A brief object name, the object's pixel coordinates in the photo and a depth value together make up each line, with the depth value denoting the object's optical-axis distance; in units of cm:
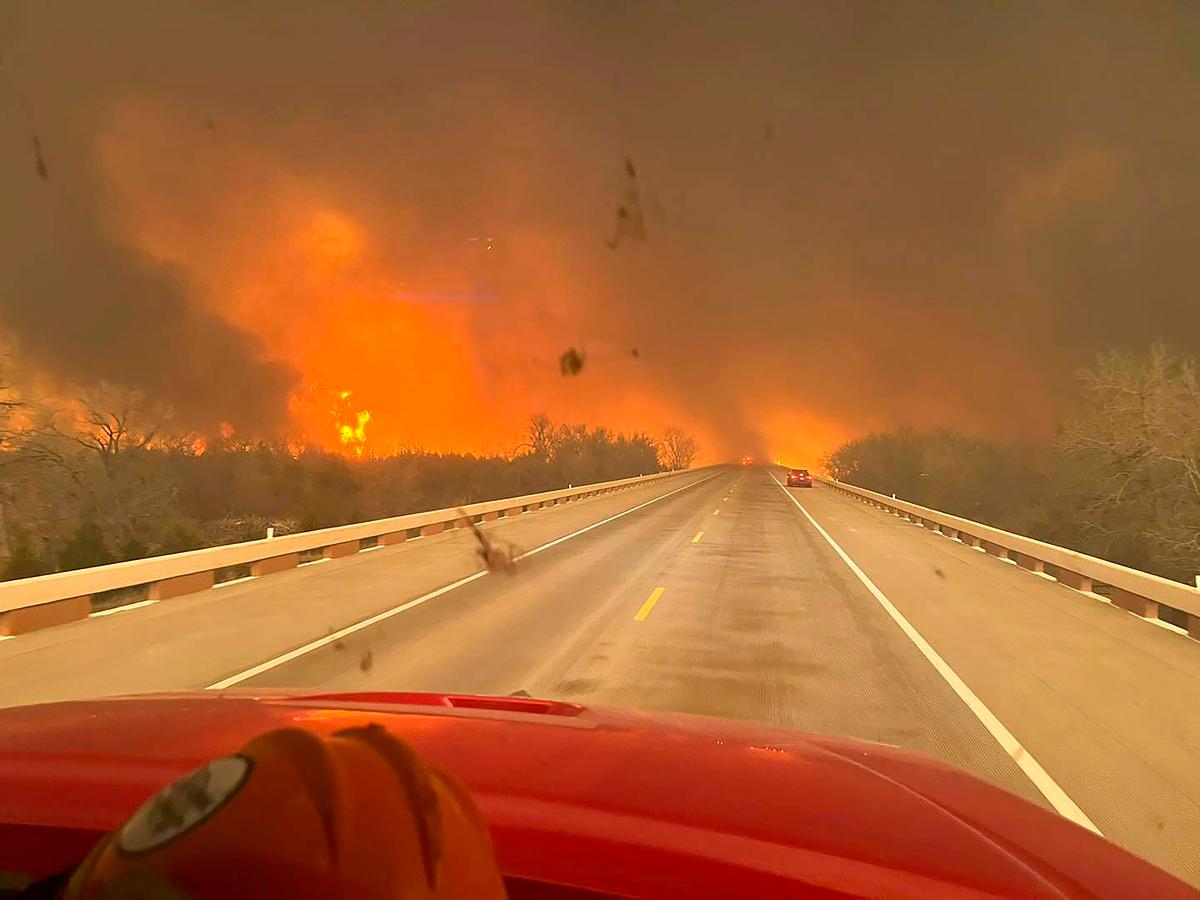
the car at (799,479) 6906
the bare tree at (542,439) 8650
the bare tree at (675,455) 16688
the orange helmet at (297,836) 113
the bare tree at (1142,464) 2925
